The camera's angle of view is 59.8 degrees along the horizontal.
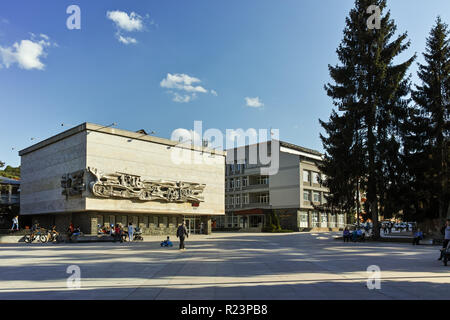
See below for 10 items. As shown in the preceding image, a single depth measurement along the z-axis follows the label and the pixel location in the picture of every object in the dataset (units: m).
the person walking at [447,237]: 15.45
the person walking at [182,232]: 22.62
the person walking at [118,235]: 31.16
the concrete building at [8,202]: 51.41
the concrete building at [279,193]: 62.44
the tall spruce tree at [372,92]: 31.91
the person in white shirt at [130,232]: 32.56
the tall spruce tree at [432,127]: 31.70
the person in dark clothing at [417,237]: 26.97
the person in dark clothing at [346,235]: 31.89
